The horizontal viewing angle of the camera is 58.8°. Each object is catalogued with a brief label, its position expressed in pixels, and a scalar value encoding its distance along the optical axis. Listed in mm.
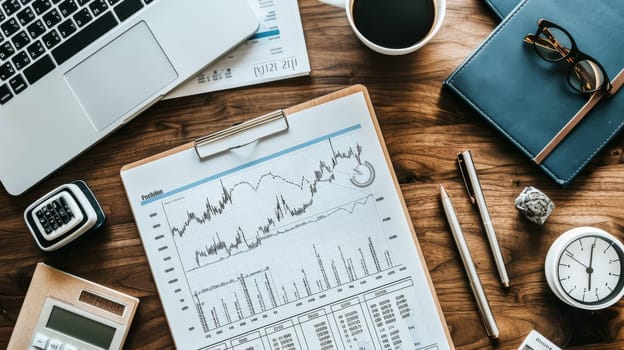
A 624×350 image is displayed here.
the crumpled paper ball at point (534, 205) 738
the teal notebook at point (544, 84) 734
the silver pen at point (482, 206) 748
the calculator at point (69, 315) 737
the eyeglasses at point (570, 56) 725
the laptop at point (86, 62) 718
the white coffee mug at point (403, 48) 698
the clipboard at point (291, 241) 743
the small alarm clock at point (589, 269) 715
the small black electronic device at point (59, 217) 724
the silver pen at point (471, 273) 741
